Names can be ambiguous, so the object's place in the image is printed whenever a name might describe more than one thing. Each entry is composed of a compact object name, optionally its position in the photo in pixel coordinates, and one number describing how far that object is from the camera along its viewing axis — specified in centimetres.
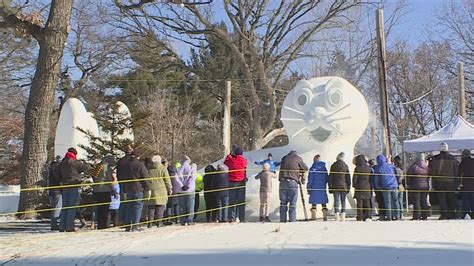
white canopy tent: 1873
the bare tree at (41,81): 1933
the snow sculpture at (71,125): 2430
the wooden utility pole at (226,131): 2905
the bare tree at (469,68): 4400
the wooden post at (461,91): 3075
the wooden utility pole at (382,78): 2230
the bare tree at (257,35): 3503
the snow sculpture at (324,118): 1764
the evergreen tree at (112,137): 1850
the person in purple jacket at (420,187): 1512
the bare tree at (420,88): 4622
